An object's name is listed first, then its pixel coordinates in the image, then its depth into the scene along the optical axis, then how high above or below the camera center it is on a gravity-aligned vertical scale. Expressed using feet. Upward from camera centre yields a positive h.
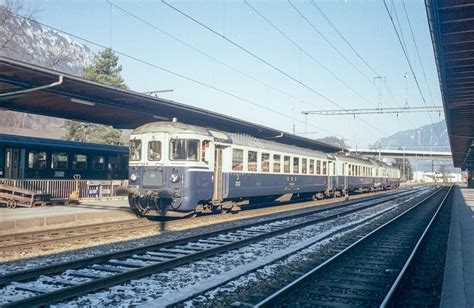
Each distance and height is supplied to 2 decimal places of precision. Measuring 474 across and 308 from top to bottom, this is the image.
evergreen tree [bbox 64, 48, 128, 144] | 156.56 +19.60
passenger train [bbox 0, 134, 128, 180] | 71.46 +3.03
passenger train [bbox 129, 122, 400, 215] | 47.03 +1.10
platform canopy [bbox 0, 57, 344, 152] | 43.91 +9.36
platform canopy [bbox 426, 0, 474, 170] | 35.50 +13.26
